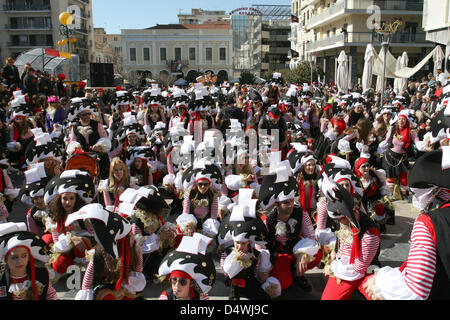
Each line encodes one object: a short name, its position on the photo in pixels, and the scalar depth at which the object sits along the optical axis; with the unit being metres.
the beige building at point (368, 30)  34.94
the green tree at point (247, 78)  55.25
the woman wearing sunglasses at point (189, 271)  3.07
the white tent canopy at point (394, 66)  15.91
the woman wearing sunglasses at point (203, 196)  4.95
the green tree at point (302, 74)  36.84
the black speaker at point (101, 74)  17.92
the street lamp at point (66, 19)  17.52
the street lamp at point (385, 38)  12.99
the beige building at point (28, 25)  56.25
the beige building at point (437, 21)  19.91
